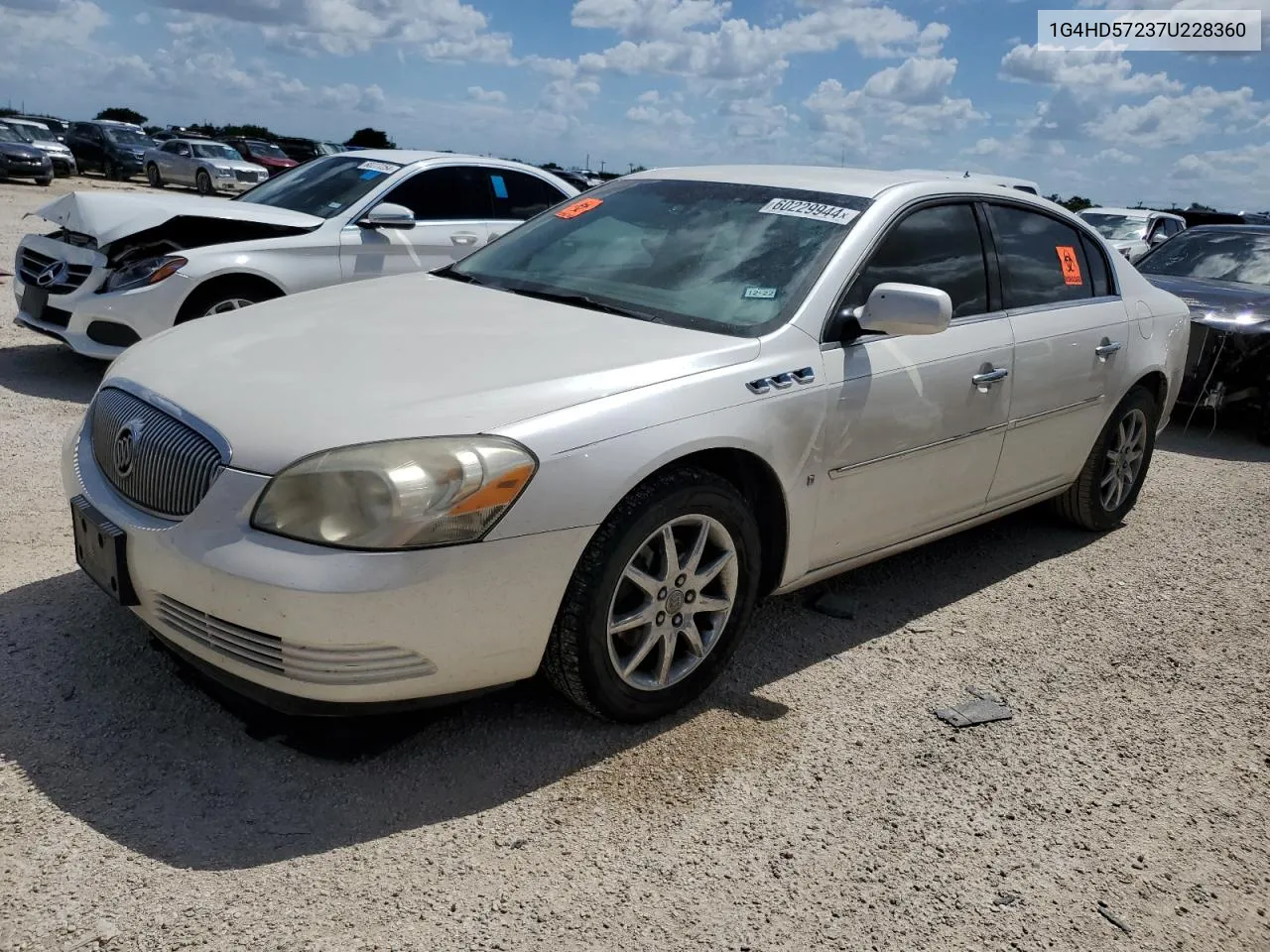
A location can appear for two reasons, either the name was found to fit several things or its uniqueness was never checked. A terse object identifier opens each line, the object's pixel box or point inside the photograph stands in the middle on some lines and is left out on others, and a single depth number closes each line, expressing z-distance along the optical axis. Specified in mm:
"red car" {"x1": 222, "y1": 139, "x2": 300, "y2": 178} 34500
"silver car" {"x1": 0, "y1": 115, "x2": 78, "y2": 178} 28172
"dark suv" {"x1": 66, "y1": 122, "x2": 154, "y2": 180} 31766
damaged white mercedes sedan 6609
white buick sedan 2596
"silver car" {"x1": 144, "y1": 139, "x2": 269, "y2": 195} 29062
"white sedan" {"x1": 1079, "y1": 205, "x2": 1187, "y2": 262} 17016
